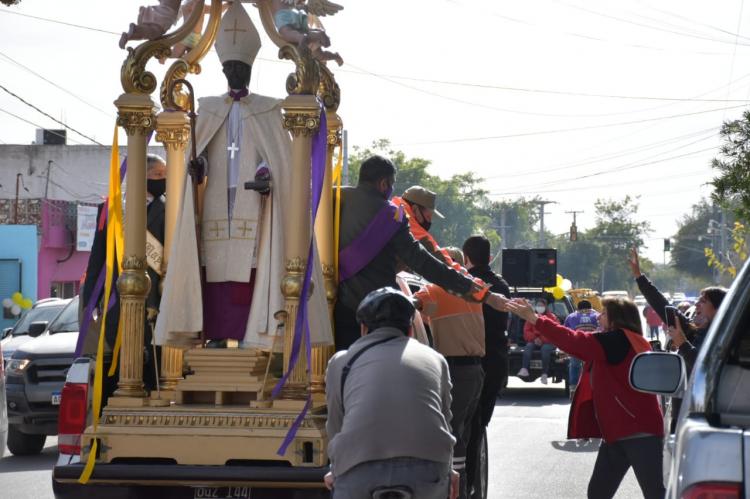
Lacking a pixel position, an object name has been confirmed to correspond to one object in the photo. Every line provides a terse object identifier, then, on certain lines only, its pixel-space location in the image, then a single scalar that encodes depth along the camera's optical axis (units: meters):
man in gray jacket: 7.55
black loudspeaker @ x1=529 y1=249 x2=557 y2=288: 41.28
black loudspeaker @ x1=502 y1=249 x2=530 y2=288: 41.51
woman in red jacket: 11.83
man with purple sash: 11.55
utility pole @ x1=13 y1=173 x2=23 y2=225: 63.14
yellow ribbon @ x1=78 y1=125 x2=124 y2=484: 10.63
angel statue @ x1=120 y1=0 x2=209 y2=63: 11.14
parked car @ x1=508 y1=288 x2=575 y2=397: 35.42
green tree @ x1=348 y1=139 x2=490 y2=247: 139.10
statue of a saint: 11.21
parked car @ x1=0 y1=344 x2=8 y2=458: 13.24
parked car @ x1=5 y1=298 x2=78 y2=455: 21.15
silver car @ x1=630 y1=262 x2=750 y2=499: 4.74
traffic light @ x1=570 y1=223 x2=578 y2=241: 112.04
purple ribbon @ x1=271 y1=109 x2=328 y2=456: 10.54
